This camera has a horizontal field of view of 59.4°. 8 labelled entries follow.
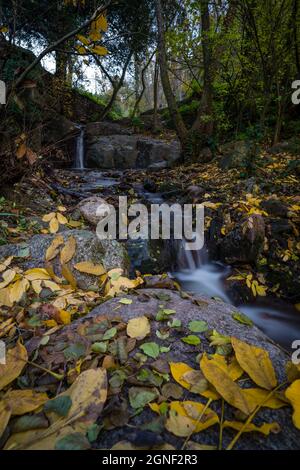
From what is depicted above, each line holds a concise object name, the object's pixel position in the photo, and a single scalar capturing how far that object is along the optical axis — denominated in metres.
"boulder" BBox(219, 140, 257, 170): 5.23
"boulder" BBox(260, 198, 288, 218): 3.56
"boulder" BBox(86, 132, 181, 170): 9.14
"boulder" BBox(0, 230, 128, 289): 1.82
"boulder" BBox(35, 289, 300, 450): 0.72
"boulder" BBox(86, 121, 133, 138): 11.11
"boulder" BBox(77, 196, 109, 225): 3.42
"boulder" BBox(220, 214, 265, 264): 3.31
